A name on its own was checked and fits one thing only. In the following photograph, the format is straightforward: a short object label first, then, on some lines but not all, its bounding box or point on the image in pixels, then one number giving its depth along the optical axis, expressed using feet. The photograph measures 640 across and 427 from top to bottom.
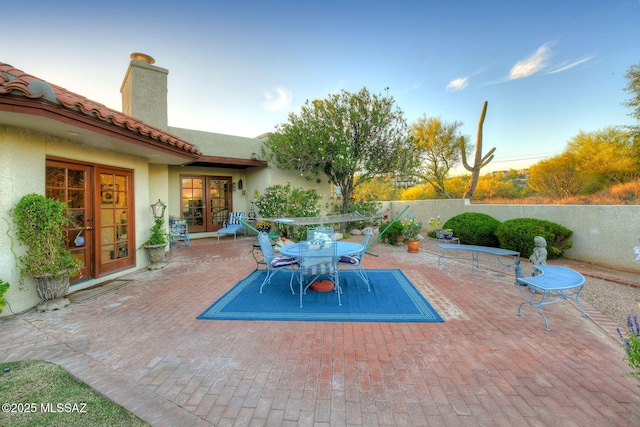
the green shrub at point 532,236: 19.86
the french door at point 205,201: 29.84
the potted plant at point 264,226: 27.78
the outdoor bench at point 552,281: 9.40
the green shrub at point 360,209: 33.24
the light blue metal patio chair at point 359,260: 13.96
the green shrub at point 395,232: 27.02
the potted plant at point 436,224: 30.22
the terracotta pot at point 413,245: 23.24
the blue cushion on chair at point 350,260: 14.70
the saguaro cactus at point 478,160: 41.11
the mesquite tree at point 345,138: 28.66
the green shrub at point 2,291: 9.34
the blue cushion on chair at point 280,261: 14.47
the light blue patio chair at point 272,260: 14.10
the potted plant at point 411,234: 23.31
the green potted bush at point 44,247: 10.43
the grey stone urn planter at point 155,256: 17.71
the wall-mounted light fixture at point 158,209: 18.74
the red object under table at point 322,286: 13.48
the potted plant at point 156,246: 17.76
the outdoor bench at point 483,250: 16.00
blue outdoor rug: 10.34
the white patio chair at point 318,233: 14.46
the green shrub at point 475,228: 24.18
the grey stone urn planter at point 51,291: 10.93
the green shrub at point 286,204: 27.50
